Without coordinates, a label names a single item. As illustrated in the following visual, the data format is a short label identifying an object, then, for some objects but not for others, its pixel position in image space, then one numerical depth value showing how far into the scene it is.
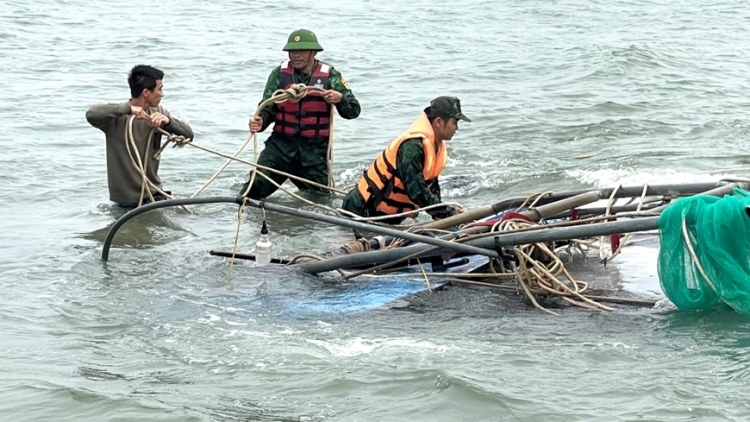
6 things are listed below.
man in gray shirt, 15.70
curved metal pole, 11.38
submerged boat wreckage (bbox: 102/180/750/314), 10.69
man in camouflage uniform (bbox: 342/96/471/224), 13.96
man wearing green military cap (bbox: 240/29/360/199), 17.17
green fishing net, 10.61
